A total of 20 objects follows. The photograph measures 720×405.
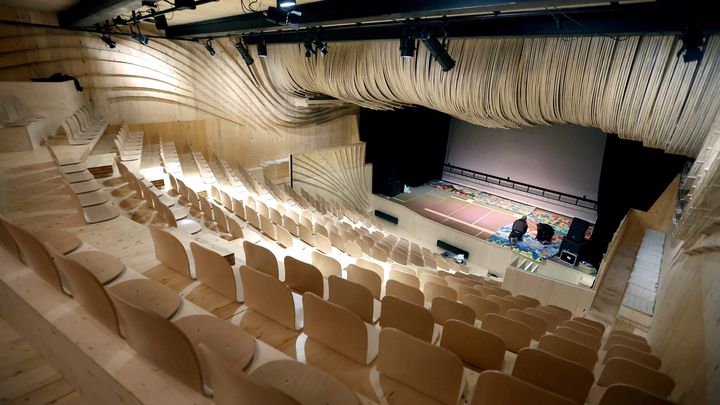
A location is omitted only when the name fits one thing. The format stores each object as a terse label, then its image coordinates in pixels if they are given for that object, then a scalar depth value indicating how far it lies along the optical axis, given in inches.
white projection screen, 411.2
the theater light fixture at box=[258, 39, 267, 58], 266.8
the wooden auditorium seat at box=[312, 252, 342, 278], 135.0
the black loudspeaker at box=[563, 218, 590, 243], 322.3
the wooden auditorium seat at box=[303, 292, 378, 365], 66.2
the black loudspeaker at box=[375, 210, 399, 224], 444.8
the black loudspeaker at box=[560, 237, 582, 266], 319.6
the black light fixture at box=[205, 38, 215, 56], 301.7
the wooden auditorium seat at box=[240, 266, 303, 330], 74.8
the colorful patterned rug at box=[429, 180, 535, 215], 452.8
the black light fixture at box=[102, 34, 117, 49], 263.8
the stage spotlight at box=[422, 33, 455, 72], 173.3
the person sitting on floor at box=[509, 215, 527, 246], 365.7
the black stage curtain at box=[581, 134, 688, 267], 259.6
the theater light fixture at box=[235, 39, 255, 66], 282.2
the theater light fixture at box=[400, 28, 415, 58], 177.0
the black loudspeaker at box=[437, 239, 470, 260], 363.3
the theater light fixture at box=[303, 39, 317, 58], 231.6
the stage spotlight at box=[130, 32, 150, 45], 249.5
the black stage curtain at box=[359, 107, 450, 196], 466.9
